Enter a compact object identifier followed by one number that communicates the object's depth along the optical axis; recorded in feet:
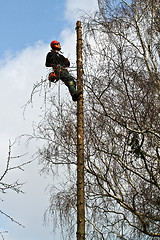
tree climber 27.96
